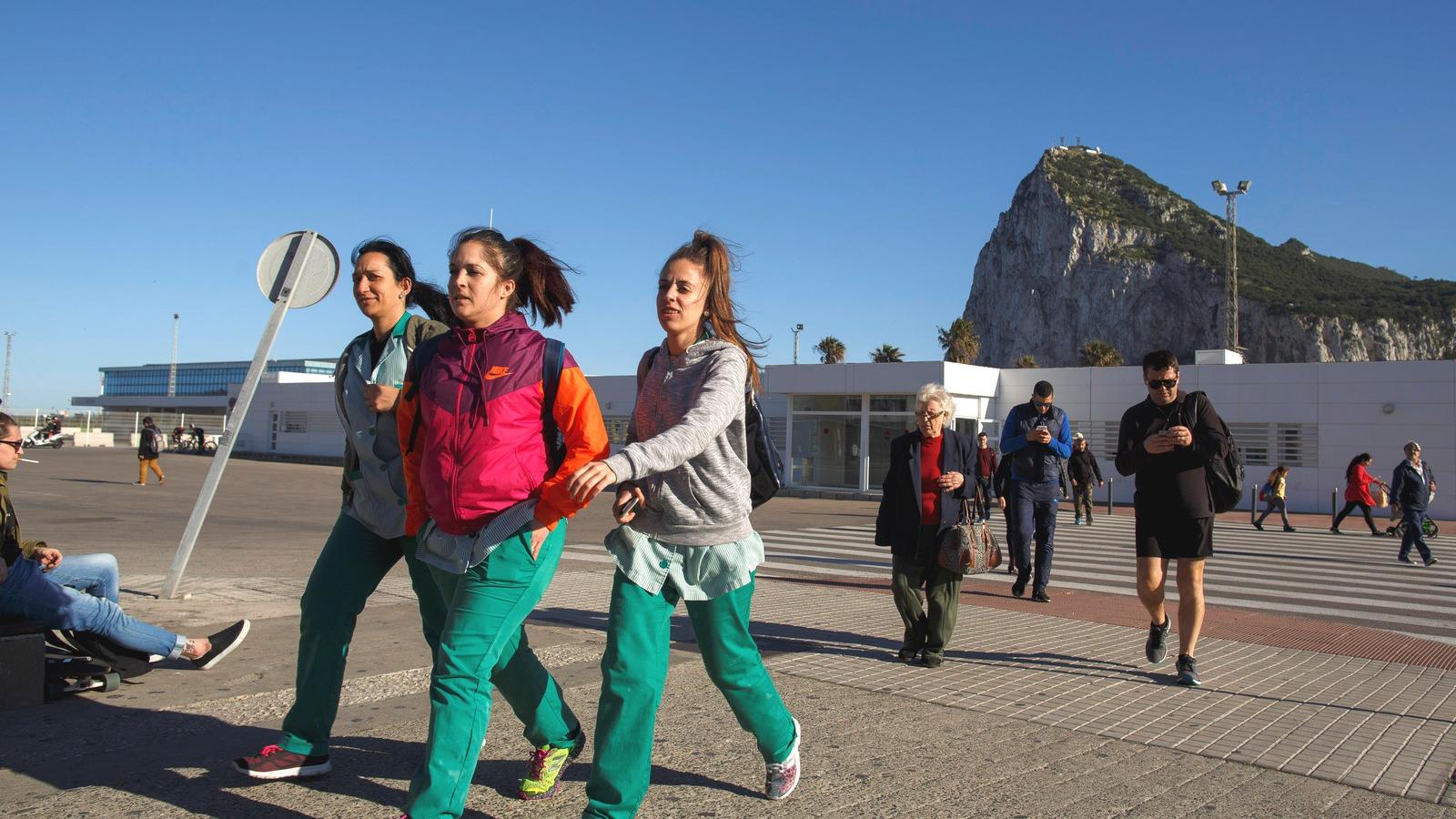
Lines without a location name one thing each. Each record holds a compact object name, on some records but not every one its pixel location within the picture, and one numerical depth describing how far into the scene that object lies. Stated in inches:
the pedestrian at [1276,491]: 784.9
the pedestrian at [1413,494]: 518.3
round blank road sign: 284.0
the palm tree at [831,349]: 3127.5
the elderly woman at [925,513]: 233.8
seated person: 176.7
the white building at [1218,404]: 1037.8
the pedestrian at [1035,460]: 326.0
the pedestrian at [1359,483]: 673.6
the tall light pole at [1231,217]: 1592.0
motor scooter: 1761.8
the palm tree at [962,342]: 2908.5
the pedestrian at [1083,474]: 725.3
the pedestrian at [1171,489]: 219.0
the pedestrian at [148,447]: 936.3
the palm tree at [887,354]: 2874.0
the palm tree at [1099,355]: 2462.1
